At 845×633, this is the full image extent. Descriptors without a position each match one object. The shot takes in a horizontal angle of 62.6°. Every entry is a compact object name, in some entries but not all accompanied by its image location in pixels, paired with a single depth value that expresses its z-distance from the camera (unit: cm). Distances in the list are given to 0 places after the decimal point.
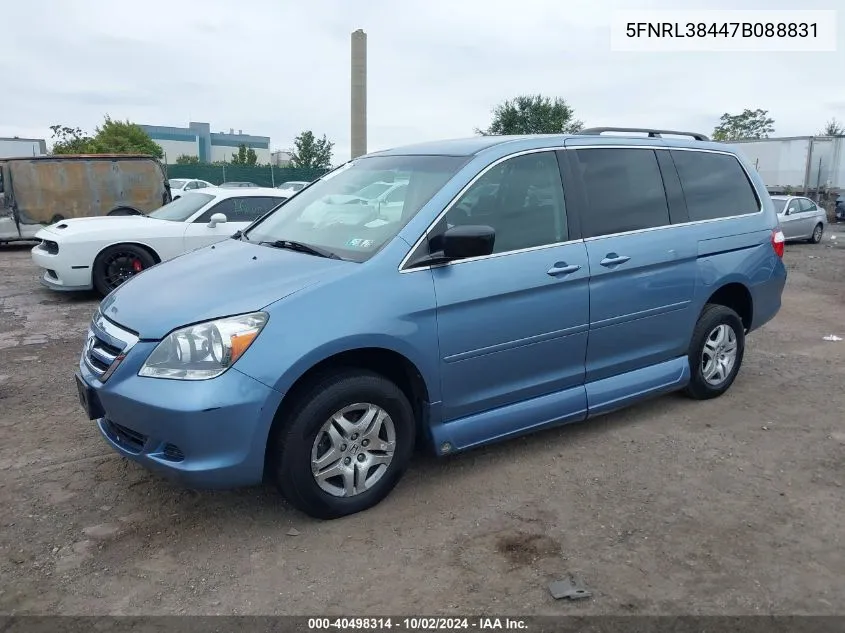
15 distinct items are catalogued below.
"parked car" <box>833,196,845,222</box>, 2548
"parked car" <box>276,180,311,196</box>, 2957
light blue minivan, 308
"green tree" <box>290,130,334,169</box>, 4986
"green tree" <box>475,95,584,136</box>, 3934
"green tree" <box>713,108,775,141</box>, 6116
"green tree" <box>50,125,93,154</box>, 3788
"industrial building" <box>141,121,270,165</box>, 9162
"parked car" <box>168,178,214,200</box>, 2663
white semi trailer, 2670
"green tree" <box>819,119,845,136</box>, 5281
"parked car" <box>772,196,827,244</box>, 1731
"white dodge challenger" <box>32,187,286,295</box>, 850
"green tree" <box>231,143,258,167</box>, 5966
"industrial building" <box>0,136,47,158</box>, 3781
